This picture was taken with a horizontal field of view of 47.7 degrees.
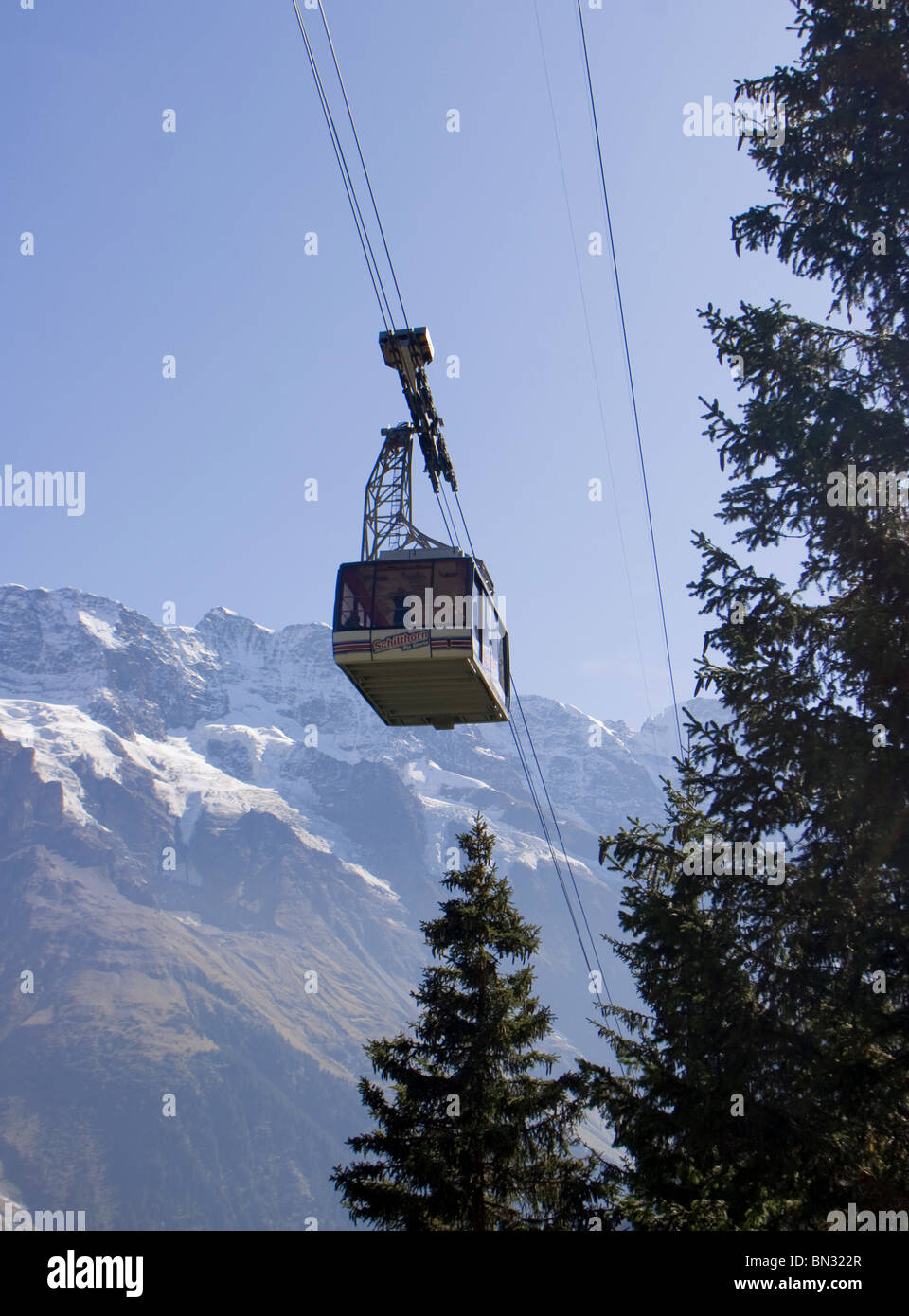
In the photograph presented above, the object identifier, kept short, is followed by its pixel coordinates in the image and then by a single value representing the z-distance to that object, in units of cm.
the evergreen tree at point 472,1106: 1738
